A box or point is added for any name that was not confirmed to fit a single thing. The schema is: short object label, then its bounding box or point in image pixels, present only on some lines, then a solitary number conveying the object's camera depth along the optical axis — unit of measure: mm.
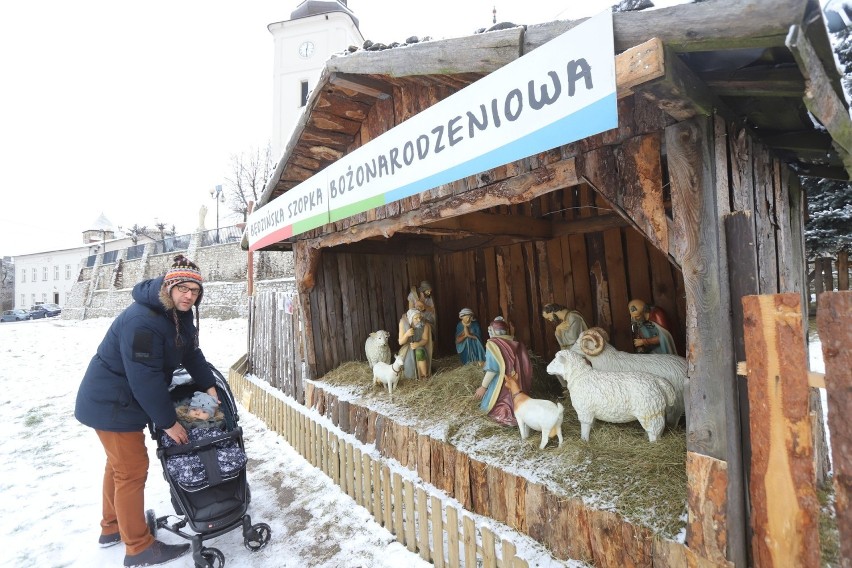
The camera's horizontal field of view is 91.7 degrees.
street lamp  33862
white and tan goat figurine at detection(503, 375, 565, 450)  2906
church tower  25875
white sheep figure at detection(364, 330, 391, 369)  5094
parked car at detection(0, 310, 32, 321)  33875
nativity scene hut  1586
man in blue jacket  2723
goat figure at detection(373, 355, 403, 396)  4582
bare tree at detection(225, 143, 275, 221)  35281
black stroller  2830
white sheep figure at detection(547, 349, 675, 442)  2678
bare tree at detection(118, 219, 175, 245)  36875
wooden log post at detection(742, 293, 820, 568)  1297
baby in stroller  2854
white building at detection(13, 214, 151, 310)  42531
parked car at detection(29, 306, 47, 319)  35250
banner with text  1604
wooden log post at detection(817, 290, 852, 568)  1078
